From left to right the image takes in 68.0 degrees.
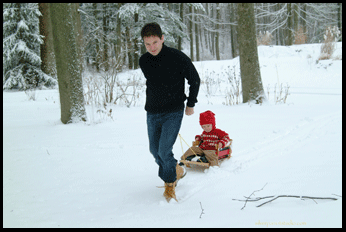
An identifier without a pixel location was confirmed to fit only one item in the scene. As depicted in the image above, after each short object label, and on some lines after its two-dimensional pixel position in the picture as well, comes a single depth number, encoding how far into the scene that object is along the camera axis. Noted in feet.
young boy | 11.61
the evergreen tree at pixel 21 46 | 41.39
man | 8.29
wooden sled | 11.41
